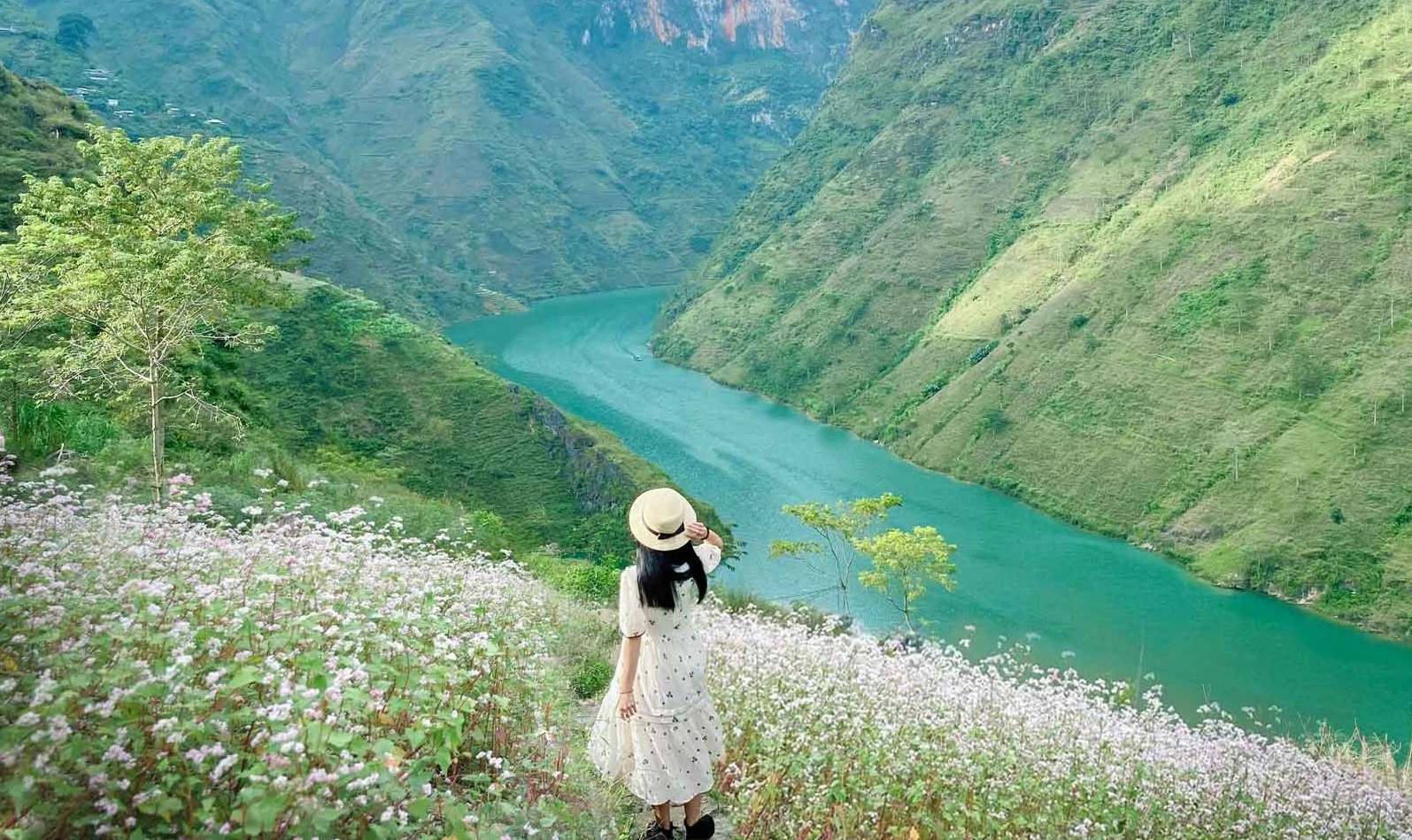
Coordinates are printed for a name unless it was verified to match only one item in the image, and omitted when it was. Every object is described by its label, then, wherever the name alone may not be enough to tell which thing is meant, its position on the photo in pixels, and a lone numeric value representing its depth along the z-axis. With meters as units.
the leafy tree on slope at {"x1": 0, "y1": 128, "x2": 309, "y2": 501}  12.56
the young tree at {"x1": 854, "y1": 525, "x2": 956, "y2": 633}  32.84
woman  5.74
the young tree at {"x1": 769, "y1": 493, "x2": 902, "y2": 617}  35.38
